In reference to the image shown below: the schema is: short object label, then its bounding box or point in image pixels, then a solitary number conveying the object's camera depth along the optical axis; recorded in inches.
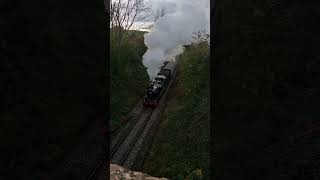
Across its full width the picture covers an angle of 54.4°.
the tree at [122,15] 853.5
